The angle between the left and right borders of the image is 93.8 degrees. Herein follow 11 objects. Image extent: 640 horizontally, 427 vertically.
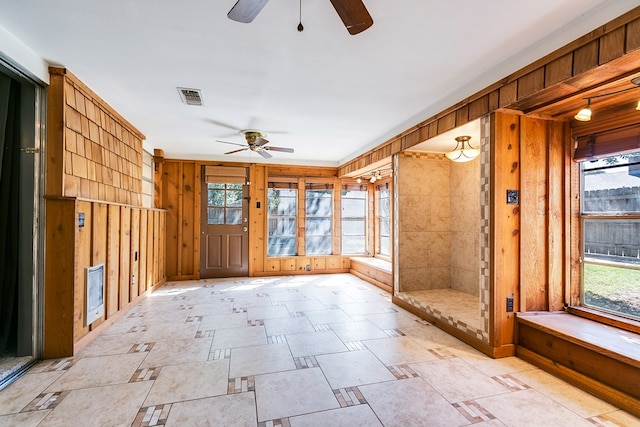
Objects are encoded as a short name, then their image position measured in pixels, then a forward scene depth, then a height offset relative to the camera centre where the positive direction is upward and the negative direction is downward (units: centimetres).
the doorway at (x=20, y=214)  258 +1
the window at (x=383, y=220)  645 -10
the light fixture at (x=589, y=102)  205 +88
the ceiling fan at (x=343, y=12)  147 +104
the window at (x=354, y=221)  696 -14
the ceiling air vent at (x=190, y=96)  307 +128
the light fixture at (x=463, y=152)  349 +75
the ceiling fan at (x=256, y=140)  440 +113
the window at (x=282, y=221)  665 -13
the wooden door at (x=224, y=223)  622 -17
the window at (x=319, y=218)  682 -7
